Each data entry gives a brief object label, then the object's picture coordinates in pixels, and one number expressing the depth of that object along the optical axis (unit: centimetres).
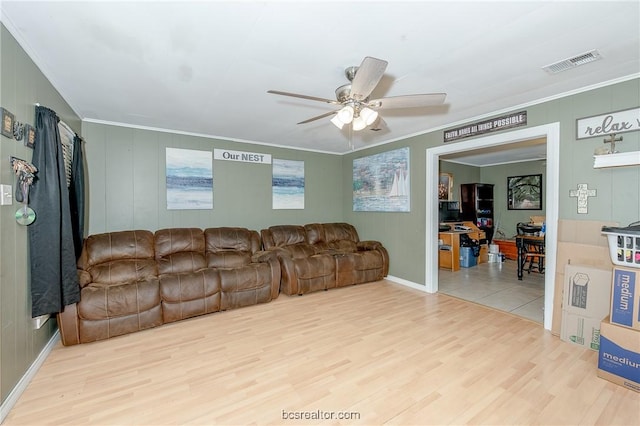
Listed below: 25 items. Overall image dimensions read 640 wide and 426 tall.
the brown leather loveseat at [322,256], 408
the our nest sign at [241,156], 460
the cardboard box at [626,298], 207
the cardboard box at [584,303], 246
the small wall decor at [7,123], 173
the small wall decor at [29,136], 203
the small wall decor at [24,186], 189
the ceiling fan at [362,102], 206
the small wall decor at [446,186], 677
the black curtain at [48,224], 211
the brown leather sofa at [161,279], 270
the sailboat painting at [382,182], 467
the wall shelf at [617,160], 232
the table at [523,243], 477
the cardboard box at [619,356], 198
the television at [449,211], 665
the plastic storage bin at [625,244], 213
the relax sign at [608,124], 245
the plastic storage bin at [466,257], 601
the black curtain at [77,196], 290
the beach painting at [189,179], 421
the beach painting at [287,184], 520
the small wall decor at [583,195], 271
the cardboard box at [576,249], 259
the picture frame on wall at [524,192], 687
